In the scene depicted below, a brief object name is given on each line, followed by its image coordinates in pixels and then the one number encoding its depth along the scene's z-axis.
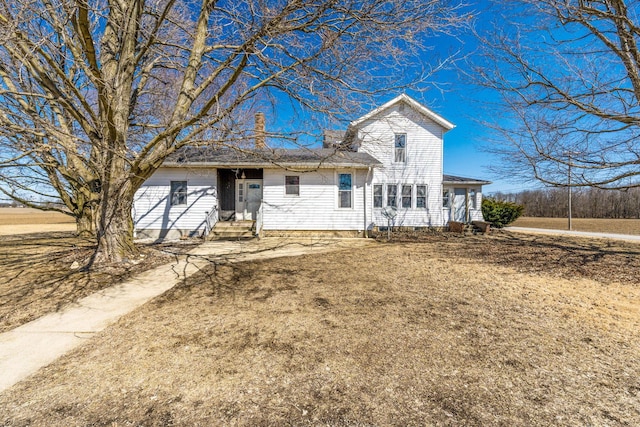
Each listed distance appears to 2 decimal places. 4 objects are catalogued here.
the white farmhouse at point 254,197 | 12.18
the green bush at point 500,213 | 18.47
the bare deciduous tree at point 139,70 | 4.79
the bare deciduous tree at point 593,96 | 7.14
